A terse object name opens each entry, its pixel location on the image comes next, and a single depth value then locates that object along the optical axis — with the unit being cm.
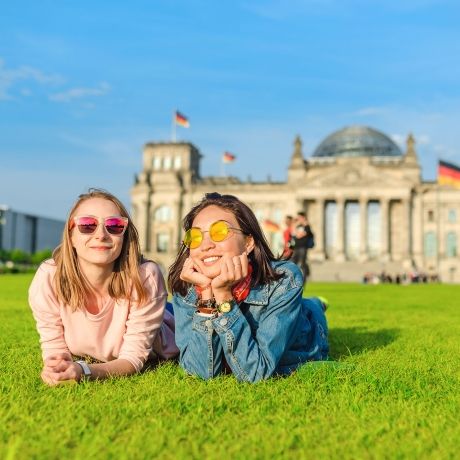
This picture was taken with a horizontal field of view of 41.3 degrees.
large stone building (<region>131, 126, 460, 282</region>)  7175
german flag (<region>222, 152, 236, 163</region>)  7539
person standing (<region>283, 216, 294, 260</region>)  1756
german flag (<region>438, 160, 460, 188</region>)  5850
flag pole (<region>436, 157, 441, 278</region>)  7406
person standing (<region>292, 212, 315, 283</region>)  1734
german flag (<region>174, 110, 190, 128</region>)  7212
